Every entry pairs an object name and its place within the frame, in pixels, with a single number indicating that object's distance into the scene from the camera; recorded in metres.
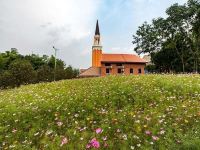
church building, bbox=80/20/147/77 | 33.51
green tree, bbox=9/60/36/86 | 16.19
